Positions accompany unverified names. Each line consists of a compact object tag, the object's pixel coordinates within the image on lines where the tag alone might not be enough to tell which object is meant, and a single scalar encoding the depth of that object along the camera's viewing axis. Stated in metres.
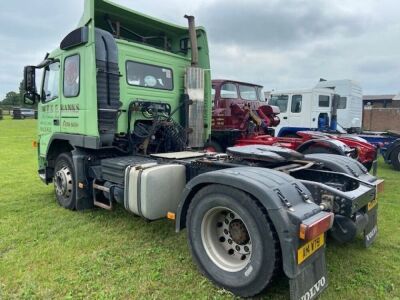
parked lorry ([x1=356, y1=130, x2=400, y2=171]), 10.18
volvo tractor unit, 2.82
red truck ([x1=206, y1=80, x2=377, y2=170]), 7.97
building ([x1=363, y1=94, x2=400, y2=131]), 22.33
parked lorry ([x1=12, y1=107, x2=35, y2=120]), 43.16
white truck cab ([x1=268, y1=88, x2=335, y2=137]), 11.85
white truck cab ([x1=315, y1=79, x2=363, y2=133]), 15.85
